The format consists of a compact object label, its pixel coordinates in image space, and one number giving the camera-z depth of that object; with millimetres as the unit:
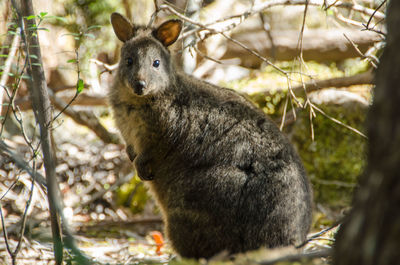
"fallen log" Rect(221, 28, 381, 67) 15703
